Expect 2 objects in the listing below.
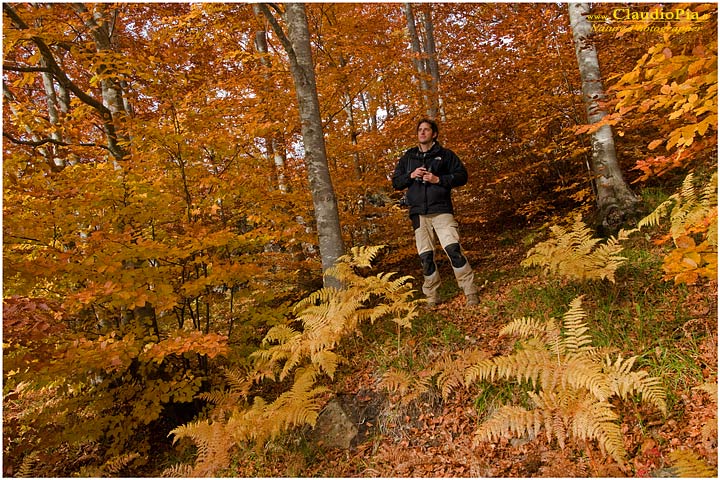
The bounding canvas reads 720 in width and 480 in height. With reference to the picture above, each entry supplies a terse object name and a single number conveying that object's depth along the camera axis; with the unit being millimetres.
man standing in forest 4648
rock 3547
